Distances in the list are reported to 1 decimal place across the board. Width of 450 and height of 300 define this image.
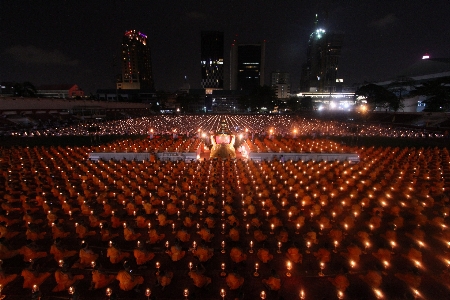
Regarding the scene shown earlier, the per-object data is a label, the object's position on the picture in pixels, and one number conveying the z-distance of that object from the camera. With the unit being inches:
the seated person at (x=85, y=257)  342.0
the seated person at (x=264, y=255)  351.6
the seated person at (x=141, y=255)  343.9
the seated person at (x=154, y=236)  395.5
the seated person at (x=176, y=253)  350.9
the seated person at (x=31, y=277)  301.2
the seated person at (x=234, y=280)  299.6
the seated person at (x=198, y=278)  300.3
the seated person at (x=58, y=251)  354.9
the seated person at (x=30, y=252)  353.1
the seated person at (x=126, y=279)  295.4
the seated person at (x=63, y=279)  295.6
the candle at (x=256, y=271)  332.2
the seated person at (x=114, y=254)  347.3
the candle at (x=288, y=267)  337.8
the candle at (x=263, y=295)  290.0
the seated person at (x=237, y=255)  346.3
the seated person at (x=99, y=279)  301.6
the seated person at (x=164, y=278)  300.8
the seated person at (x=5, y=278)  305.7
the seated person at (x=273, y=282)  298.8
